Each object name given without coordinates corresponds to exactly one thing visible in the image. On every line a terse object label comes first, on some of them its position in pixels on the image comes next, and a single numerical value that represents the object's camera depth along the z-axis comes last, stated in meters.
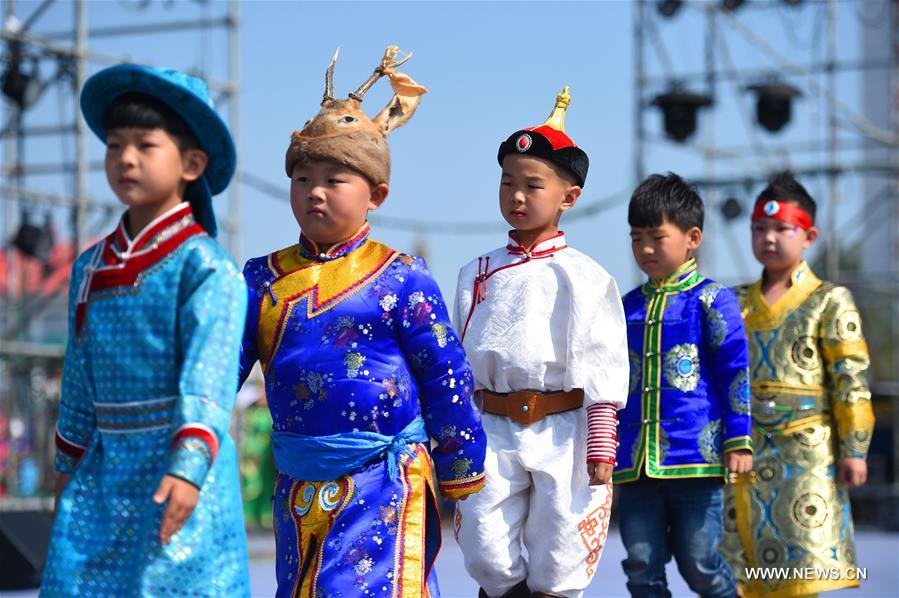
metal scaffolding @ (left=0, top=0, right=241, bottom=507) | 11.62
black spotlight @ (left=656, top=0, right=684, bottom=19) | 15.74
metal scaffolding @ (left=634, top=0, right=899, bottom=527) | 14.87
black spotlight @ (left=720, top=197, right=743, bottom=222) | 15.51
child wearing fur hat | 3.99
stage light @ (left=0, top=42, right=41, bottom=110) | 12.17
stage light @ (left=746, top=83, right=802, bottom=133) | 15.60
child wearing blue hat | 3.23
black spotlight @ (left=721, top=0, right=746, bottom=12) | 16.03
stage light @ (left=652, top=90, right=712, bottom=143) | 15.38
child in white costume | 4.82
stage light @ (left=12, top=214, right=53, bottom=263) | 12.46
